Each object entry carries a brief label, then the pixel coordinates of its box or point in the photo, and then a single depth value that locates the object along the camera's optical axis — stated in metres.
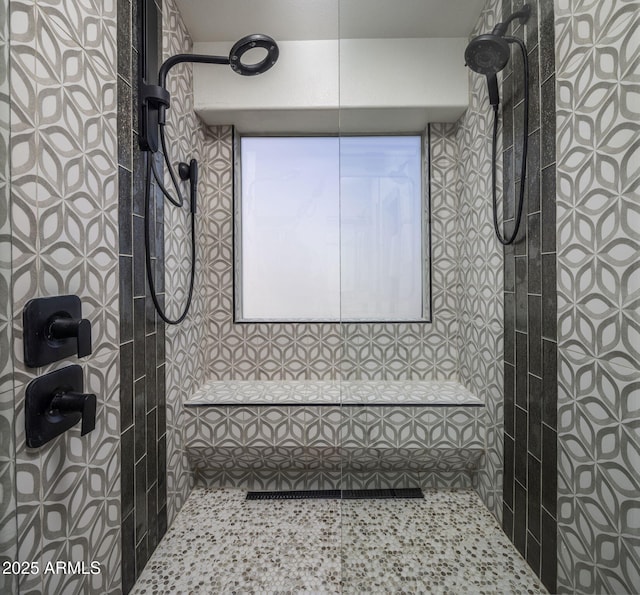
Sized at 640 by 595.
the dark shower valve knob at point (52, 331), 0.60
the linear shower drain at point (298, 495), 1.38
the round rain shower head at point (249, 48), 0.99
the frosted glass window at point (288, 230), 1.68
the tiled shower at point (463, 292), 0.59
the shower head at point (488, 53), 0.79
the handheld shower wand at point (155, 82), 1.00
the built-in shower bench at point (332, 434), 0.87
